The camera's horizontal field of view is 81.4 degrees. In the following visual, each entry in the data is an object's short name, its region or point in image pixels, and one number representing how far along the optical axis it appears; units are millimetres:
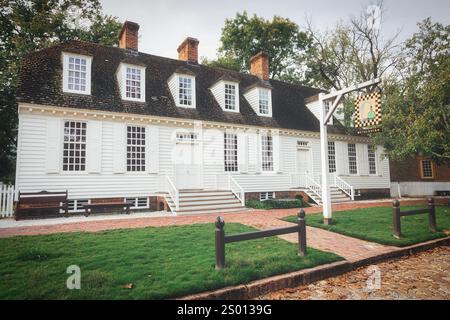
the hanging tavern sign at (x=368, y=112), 8281
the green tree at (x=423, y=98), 12188
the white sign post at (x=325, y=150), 9277
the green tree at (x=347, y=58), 24656
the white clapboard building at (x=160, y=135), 12289
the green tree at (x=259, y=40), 30822
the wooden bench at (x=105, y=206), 11789
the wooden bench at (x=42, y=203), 10920
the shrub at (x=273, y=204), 14154
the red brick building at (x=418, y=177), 25750
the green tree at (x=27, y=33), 18828
